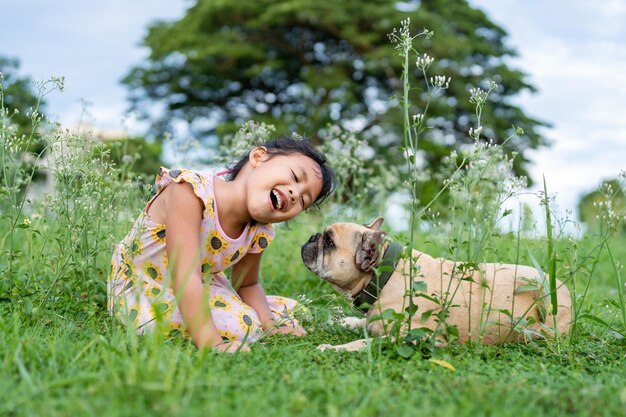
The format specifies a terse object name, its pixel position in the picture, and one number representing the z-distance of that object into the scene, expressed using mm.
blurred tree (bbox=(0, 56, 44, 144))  22736
